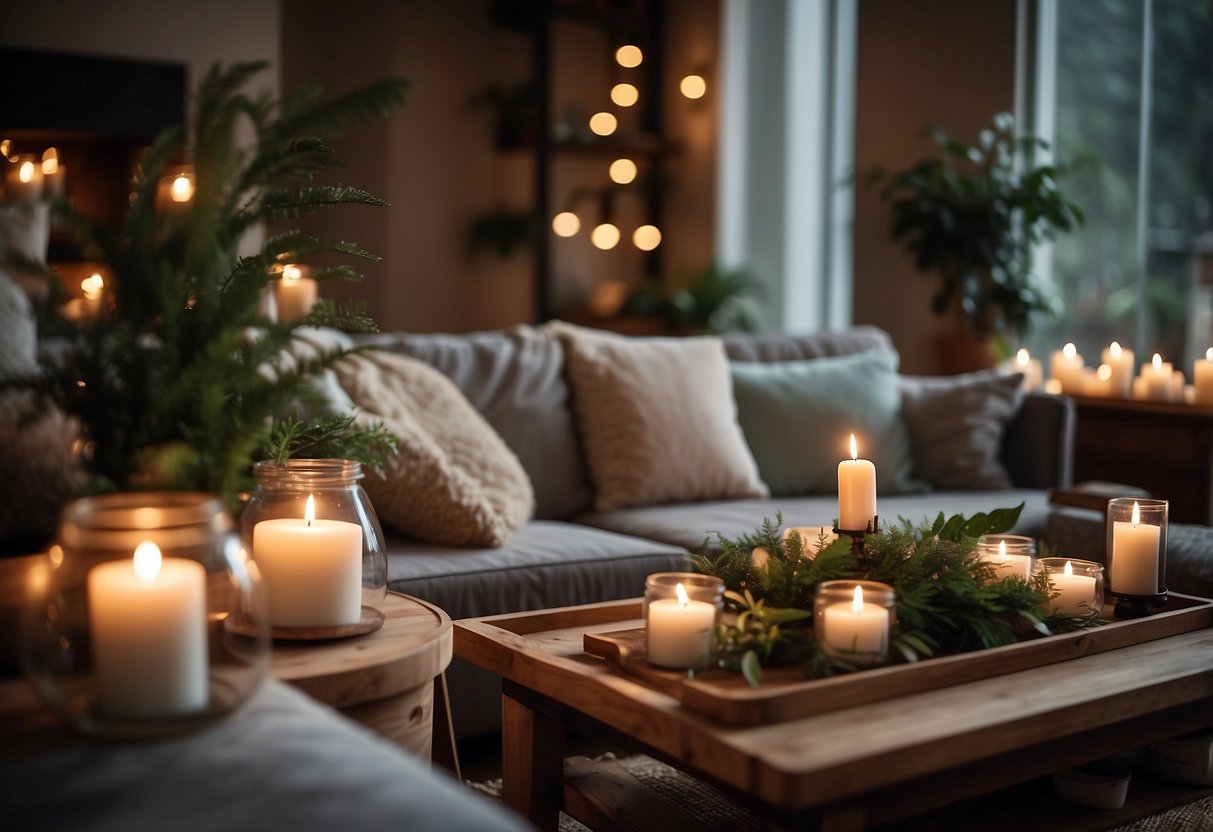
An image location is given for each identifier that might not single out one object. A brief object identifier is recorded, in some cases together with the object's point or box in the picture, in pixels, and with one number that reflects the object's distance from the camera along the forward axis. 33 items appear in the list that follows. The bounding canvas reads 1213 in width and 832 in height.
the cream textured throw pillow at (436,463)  2.30
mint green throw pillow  3.18
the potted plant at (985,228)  4.27
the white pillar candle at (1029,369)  4.04
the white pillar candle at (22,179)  3.47
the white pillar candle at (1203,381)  3.40
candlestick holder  1.61
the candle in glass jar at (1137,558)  1.77
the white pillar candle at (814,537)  1.66
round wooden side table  1.21
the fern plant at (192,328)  1.06
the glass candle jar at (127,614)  0.94
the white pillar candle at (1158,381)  3.53
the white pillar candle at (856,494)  1.61
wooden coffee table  1.17
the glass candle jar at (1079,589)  1.68
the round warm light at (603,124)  5.93
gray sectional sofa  2.22
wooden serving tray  1.27
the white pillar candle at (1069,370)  3.87
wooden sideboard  3.34
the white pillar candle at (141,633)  0.94
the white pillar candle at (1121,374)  3.72
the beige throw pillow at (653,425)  2.91
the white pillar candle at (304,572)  1.34
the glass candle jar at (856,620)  1.39
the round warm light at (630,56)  6.01
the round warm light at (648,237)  6.02
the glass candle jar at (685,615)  1.41
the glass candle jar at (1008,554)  1.70
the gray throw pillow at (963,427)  3.22
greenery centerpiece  1.45
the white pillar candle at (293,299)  3.07
